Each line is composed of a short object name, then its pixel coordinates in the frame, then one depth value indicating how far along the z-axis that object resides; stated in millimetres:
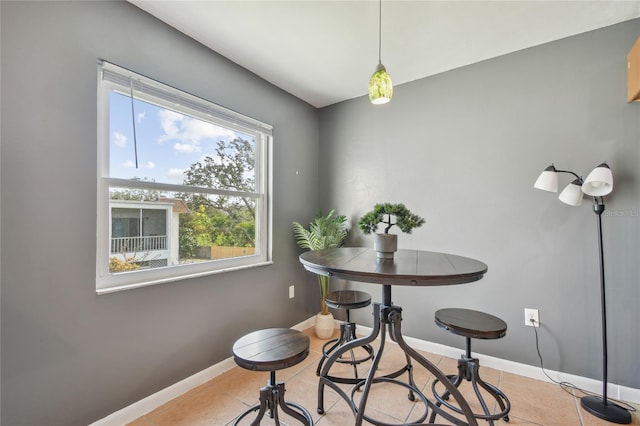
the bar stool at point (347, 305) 2038
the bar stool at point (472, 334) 1553
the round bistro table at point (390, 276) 1209
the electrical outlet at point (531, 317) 2146
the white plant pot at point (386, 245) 1572
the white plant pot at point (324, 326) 2877
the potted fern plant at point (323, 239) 2814
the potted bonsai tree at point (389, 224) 1571
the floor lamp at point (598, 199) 1715
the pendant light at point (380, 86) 1597
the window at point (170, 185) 1671
